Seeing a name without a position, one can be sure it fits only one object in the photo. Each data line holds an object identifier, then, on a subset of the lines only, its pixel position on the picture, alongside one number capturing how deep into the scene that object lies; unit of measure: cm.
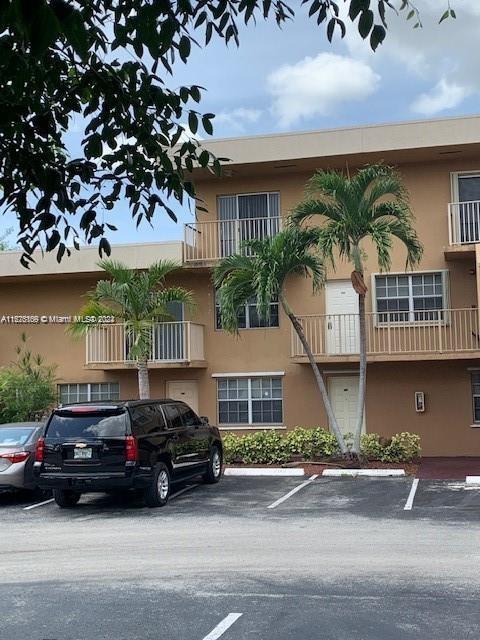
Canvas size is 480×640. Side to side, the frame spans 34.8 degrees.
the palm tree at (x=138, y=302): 1905
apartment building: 2017
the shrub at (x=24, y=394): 2077
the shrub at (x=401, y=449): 1820
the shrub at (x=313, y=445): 1859
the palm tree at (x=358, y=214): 1645
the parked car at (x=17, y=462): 1364
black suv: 1248
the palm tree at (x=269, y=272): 1709
